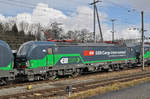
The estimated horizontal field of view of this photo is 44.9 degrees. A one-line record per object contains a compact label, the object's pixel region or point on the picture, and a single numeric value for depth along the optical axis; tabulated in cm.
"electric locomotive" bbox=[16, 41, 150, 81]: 1467
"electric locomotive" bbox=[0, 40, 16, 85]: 1212
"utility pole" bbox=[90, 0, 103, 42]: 2890
